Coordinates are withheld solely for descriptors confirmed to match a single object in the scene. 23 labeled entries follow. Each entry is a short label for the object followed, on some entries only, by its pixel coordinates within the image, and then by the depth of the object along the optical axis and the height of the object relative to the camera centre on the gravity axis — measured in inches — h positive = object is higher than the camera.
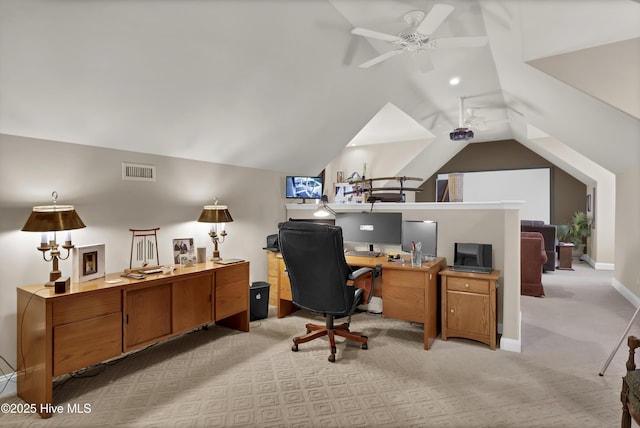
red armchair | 179.9 -26.3
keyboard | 137.0 -16.0
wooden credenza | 79.3 -30.1
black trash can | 142.6 -39.0
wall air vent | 112.1 +15.7
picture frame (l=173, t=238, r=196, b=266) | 120.5 -14.3
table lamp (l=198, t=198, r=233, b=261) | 130.0 -0.7
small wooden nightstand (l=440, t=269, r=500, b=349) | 110.0 -31.0
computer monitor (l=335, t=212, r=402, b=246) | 135.7 -4.5
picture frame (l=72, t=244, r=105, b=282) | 92.6 -14.4
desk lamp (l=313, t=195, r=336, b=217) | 159.0 +2.6
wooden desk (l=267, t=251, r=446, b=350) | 111.7 -27.0
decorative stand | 115.1 -11.7
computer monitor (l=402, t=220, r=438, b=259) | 125.2 -7.4
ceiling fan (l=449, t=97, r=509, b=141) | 190.6 +66.6
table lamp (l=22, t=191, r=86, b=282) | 82.3 -2.6
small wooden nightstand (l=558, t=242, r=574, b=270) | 263.1 -31.4
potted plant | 285.0 -11.9
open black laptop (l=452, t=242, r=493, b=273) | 118.4 -15.4
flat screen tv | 178.1 +16.2
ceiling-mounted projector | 189.6 +49.9
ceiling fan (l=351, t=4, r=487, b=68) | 90.0 +54.4
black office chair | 97.6 -18.5
